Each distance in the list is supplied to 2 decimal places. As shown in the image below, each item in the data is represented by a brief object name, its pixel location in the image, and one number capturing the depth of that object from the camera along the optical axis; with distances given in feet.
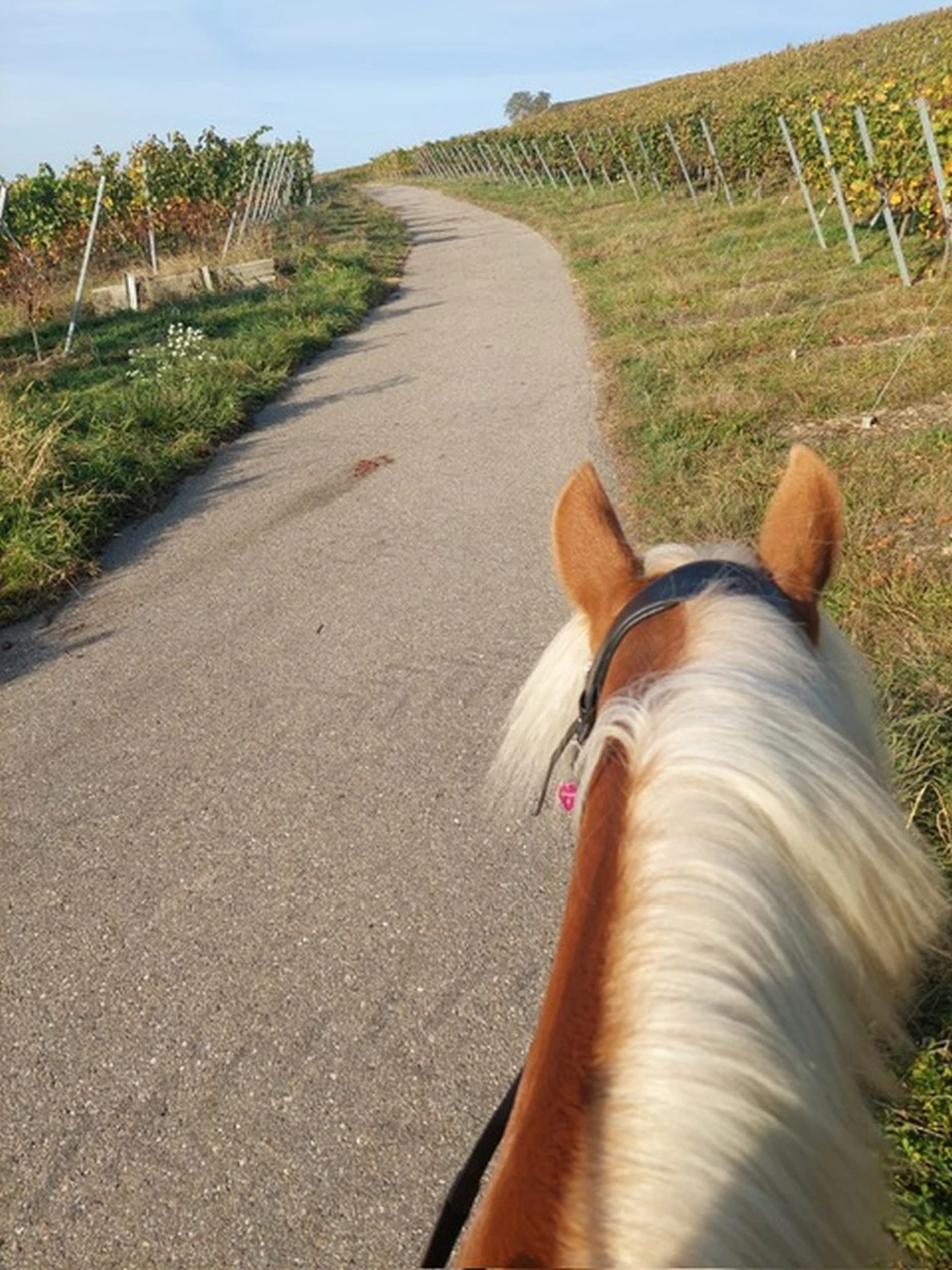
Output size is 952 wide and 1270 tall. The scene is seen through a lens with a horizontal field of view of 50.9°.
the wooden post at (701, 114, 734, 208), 58.18
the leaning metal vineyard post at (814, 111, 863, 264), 37.19
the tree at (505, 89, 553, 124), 343.87
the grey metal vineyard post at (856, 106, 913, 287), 32.30
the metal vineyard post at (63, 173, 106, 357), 38.74
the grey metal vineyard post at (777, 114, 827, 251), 41.29
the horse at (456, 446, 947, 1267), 2.63
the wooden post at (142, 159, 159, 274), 51.62
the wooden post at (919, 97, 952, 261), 29.68
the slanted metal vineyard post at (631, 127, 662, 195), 73.82
